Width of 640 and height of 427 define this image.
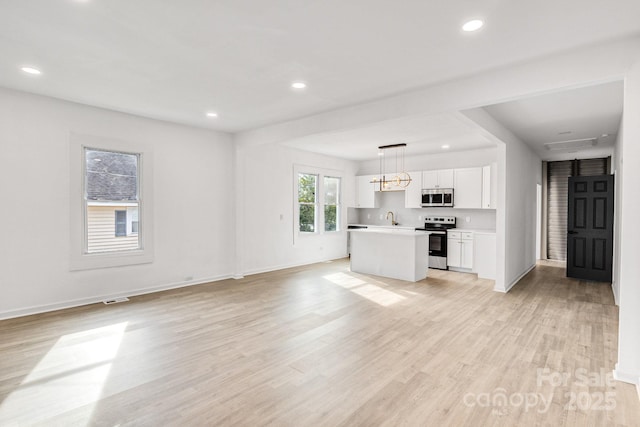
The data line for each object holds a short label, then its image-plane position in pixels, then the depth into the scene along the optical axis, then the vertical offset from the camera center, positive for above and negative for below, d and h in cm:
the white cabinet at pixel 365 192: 908 +48
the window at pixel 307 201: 796 +21
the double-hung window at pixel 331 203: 869 +17
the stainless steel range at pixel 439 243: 737 -73
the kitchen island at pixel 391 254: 616 -84
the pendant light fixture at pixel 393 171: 812 +107
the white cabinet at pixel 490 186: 700 +50
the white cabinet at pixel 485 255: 639 -87
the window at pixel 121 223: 498 -20
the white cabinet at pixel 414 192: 813 +44
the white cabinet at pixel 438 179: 764 +72
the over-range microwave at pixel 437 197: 760 +29
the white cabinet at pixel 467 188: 723 +47
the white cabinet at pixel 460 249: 702 -84
